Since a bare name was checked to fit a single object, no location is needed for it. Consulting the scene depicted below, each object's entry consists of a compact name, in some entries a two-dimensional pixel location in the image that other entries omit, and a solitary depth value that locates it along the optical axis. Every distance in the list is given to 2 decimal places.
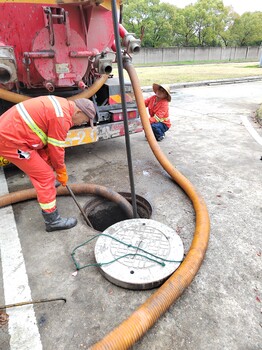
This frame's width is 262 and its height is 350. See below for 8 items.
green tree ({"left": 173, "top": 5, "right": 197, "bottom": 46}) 43.19
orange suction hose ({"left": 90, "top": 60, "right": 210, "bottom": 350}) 1.61
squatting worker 4.91
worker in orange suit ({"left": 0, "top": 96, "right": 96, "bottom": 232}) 2.40
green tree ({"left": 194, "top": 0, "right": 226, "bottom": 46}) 44.06
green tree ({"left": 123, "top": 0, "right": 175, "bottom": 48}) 41.38
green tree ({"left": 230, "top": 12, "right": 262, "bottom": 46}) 46.04
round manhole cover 2.08
